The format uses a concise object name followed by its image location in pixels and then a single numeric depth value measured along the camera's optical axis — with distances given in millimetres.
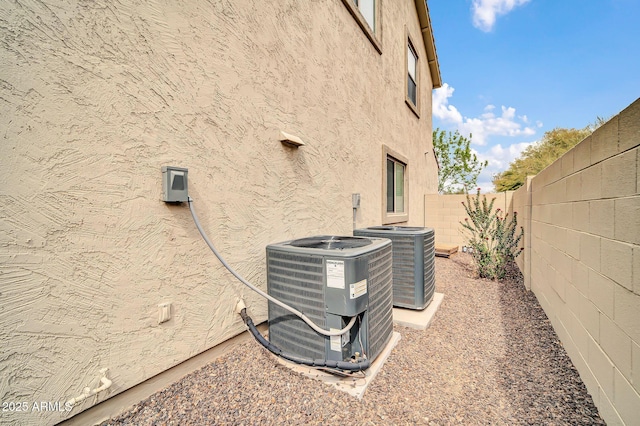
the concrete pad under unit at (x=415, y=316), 3305
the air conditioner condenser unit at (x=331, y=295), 2039
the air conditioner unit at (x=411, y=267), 3604
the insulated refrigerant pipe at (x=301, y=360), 2017
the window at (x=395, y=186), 6556
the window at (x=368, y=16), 4512
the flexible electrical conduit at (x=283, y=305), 2031
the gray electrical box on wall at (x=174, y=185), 1918
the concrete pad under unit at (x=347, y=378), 2064
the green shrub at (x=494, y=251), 5438
